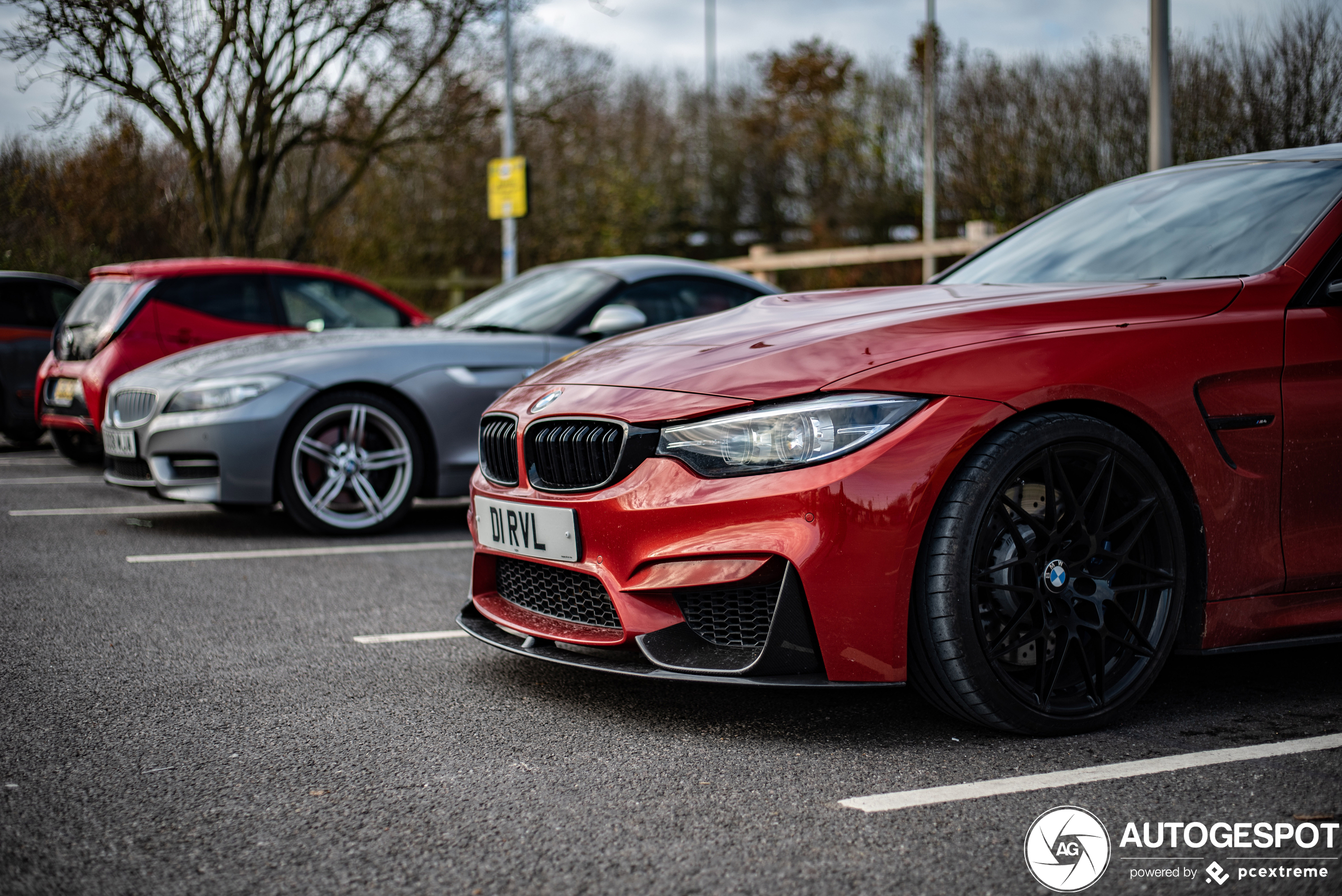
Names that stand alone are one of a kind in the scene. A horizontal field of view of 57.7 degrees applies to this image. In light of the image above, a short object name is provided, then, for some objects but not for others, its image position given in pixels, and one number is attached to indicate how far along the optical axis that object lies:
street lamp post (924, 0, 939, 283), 19.36
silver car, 5.93
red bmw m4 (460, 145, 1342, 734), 2.78
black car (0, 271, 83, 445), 9.75
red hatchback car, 8.11
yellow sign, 17.36
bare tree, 12.75
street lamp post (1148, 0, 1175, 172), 9.30
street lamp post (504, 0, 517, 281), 18.19
